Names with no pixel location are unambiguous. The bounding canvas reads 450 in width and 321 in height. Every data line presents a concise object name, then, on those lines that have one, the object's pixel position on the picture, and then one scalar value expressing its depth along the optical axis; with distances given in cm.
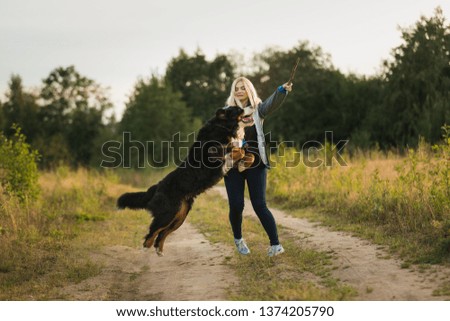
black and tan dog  633
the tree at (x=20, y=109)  3482
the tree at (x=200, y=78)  4097
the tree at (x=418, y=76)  2262
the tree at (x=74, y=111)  3681
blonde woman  600
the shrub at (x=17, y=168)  992
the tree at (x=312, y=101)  3105
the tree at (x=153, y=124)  2927
